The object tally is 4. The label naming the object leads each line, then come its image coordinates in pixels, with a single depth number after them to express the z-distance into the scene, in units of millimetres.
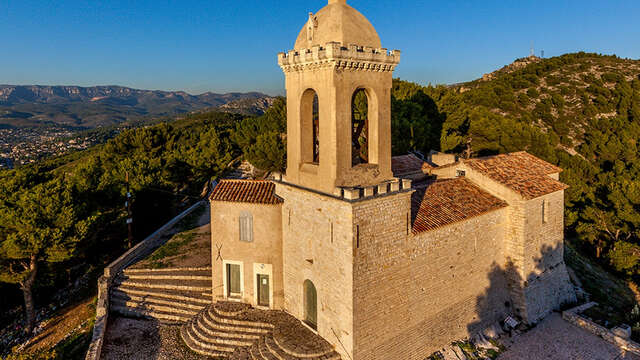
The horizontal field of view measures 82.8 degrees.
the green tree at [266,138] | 33188
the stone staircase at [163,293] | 15574
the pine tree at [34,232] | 18484
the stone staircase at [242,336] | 11484
